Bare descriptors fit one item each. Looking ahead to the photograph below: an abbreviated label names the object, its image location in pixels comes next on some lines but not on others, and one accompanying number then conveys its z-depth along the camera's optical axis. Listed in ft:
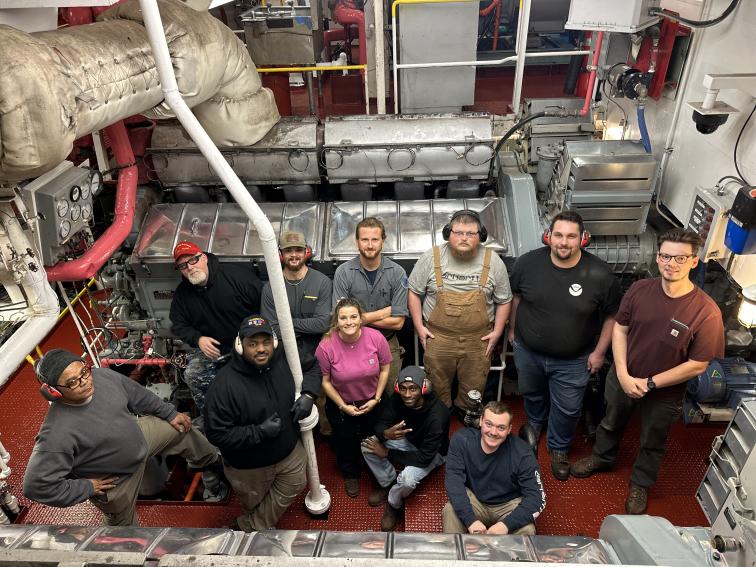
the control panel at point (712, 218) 10.67
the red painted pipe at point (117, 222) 11.18
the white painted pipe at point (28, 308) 8.75
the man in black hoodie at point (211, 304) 12.28
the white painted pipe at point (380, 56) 16.16
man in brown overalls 12.21
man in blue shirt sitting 9.90
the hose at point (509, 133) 14.93
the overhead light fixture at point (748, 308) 10.39
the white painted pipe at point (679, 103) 11.91
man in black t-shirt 11.21
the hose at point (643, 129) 13.61
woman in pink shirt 11.25
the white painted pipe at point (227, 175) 6.72
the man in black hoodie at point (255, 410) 9.56
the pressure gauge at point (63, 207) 10.06
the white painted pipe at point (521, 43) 16.34
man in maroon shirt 9.89
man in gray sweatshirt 8.70
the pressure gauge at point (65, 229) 10.27
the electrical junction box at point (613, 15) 12.74
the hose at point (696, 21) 10.39
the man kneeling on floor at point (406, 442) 11.07
